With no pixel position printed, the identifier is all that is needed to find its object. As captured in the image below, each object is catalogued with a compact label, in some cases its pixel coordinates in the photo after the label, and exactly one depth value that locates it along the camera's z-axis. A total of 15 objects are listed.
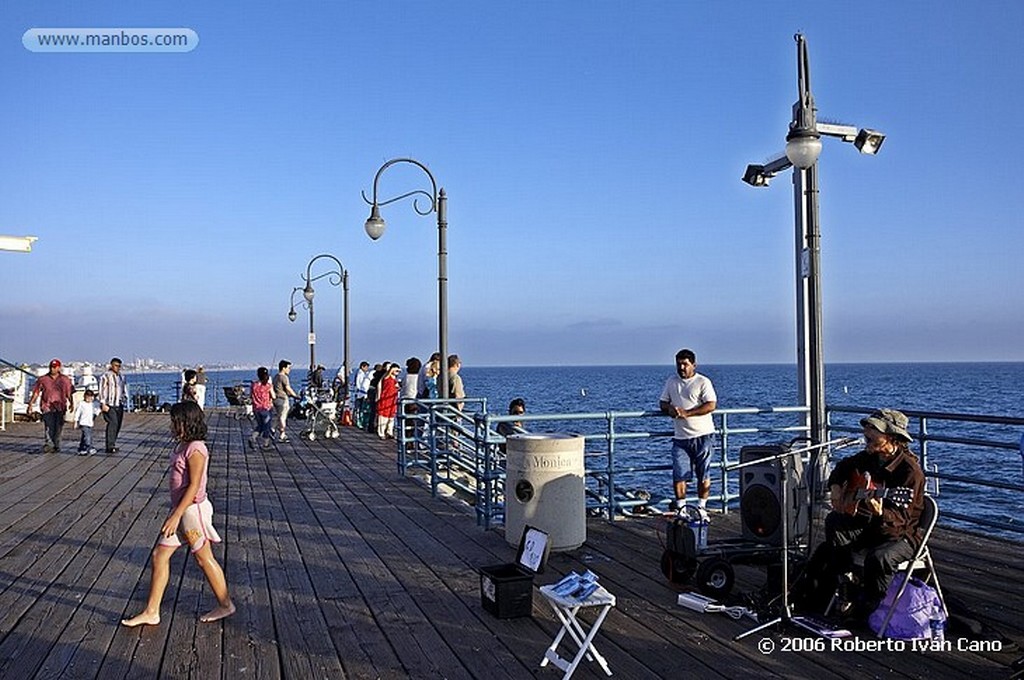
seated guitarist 5.27
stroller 19.02
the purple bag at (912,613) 5.02
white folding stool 4.62
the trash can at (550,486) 7.45
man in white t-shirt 8.39
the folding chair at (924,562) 5.09
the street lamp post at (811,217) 7.66
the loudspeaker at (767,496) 6.47
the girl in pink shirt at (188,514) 5.39
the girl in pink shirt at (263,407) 16.55
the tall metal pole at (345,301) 25.77
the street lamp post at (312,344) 29.88
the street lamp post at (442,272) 12.81
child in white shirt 16.06
